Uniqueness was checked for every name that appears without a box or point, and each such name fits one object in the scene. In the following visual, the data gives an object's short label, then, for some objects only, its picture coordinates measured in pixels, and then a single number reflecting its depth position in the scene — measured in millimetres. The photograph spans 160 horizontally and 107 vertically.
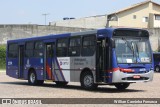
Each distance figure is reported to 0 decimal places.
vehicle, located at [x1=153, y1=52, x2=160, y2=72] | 55531
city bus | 20516
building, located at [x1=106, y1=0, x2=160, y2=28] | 86812
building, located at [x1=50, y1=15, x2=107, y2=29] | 85562
